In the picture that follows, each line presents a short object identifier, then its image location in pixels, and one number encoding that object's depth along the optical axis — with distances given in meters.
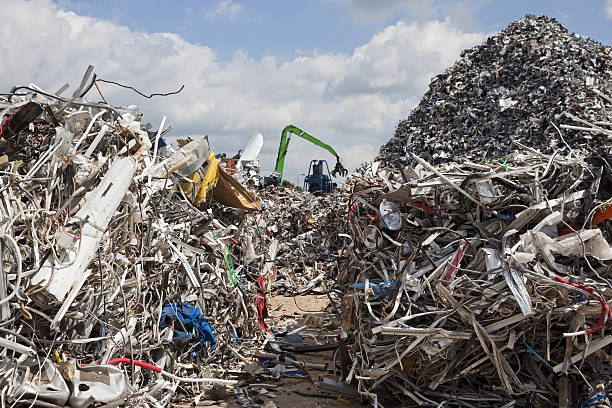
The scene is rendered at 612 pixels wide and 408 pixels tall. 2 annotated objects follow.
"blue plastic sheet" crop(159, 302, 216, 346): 5.25
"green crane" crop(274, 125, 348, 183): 21.73
